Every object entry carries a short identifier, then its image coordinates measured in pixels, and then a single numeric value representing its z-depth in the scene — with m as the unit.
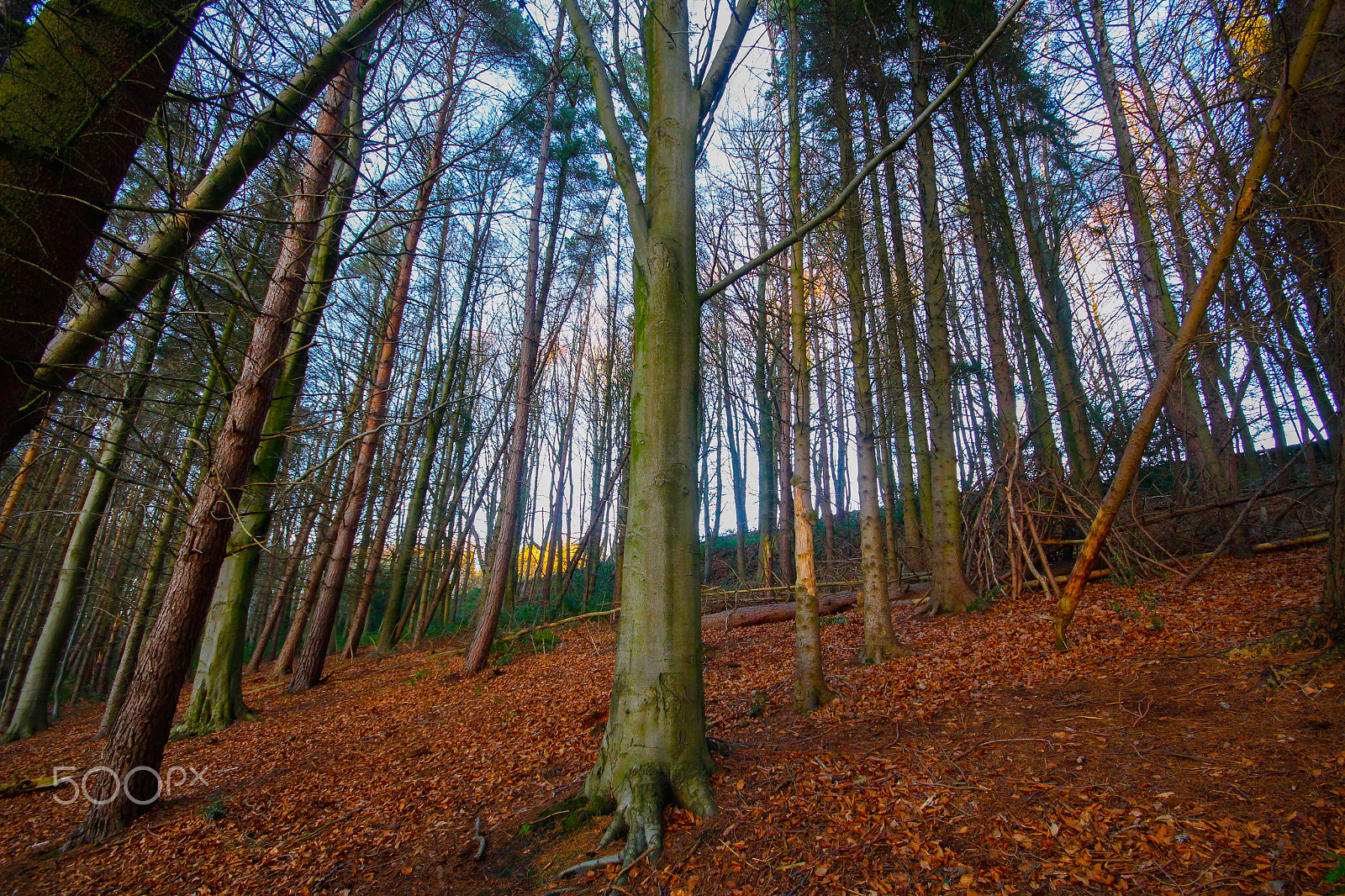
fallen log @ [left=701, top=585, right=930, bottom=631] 9.18
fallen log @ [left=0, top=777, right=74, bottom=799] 4.71
